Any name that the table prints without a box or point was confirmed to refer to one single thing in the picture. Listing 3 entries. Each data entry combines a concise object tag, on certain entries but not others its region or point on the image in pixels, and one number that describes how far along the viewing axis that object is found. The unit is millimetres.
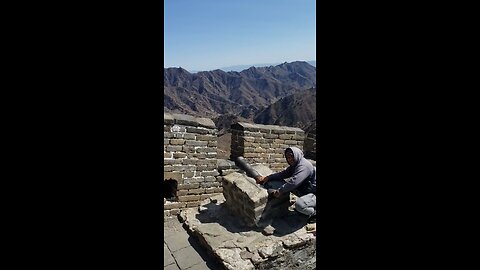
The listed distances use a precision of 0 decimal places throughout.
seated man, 4340
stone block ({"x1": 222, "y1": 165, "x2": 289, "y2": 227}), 4277
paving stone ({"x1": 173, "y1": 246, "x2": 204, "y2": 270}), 3850
